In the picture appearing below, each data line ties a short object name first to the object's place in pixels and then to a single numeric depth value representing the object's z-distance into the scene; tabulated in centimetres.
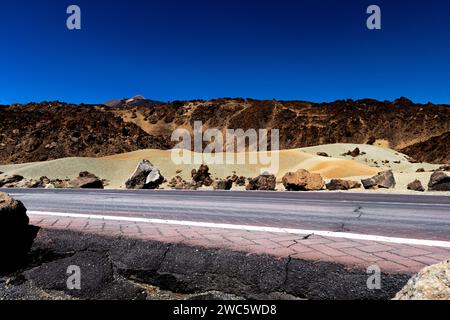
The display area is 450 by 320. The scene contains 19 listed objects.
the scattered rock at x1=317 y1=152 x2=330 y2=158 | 4588
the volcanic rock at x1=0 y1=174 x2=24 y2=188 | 2701
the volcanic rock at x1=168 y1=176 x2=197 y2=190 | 2031
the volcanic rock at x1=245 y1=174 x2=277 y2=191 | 1827
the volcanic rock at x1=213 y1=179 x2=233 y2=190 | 1925
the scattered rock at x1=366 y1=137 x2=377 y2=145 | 6662
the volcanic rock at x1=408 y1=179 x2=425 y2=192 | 1571
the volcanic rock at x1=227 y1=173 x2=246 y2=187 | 2310
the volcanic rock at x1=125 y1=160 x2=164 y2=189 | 2167
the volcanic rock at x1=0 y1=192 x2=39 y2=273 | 396
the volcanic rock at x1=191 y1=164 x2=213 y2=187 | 2300
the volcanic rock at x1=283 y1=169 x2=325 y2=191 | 1750
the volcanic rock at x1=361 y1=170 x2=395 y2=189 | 1744
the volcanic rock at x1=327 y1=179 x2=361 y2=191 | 1750
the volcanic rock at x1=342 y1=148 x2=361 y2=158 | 4819
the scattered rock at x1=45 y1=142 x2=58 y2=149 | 5402
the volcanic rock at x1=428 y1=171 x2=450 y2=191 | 1492
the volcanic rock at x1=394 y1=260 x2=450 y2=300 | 218
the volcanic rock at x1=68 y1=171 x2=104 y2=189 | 2135
